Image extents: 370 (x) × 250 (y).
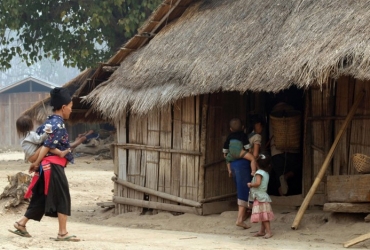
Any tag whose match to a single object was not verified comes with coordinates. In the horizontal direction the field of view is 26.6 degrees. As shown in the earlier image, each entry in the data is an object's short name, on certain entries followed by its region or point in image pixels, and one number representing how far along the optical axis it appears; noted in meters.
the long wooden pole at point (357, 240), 8.07
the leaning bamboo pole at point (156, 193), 11.00
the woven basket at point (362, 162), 8.91
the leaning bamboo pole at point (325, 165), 9.20
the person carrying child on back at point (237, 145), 9.94
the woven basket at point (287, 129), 10.88
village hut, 9.22
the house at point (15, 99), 34.31
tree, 21.55
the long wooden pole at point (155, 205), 11.08
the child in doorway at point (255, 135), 10.05
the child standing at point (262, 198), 9.09
